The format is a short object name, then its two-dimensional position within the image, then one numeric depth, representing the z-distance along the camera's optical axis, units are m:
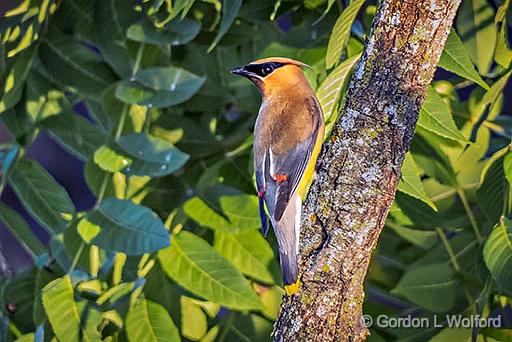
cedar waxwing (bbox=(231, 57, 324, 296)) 5.40
